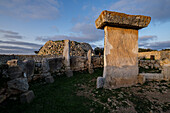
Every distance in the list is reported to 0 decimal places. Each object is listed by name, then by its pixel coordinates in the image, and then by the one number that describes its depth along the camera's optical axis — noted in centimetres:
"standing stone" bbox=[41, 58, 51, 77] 451
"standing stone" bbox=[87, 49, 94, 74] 655
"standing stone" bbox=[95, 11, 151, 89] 338
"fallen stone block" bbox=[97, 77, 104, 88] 336
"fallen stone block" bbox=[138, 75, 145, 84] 375
